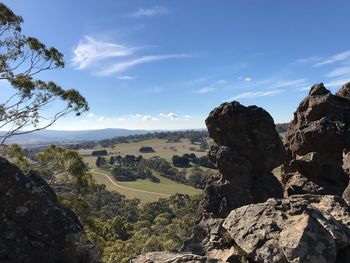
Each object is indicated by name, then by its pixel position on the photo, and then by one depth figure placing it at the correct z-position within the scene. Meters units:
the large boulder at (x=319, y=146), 23.56
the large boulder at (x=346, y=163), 19.94
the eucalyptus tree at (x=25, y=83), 32.81
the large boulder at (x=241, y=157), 22.92
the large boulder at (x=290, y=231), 11.21
